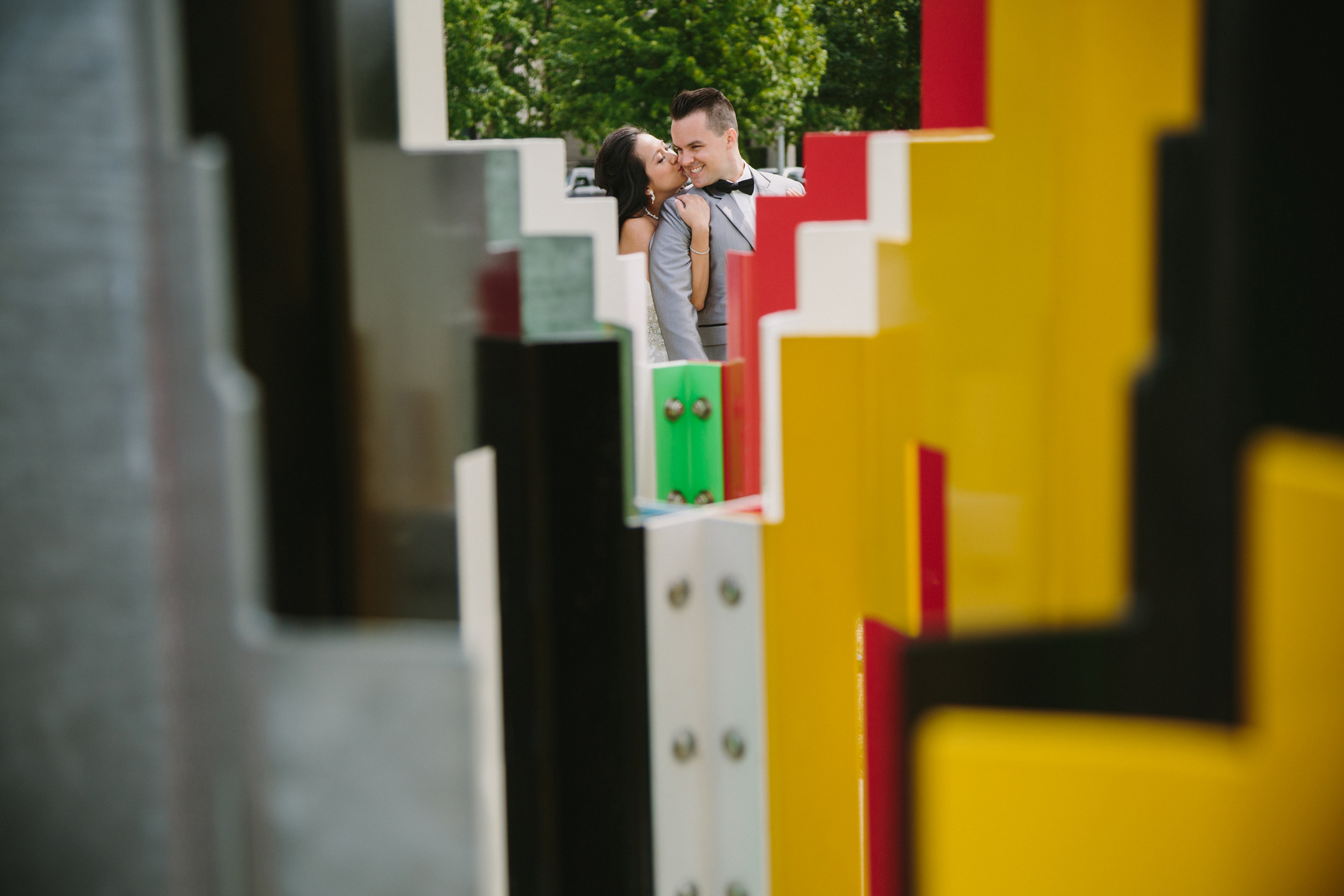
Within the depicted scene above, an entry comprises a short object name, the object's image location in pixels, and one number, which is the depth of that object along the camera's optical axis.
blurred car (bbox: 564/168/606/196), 26.17
